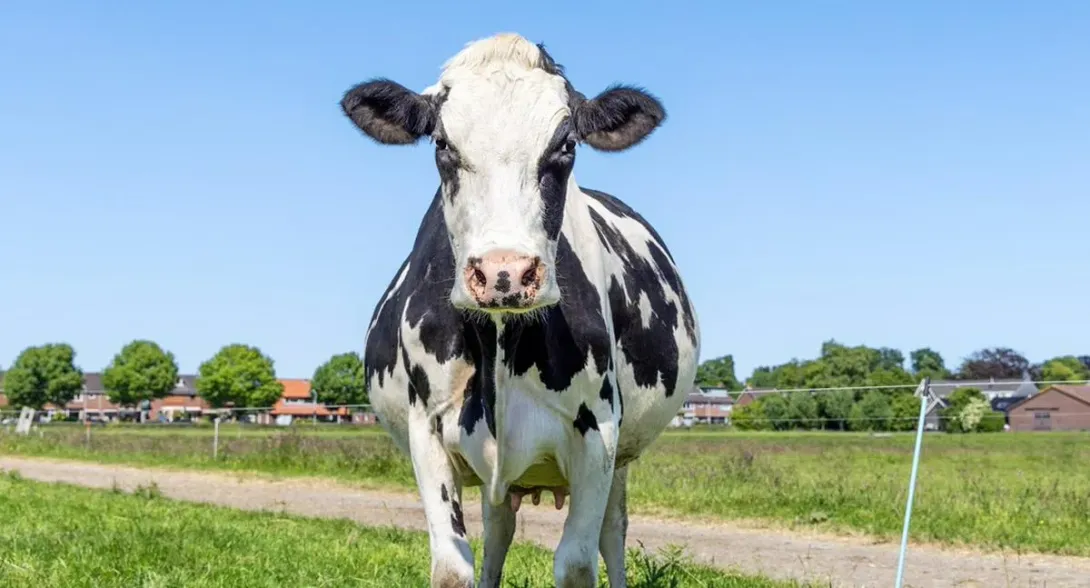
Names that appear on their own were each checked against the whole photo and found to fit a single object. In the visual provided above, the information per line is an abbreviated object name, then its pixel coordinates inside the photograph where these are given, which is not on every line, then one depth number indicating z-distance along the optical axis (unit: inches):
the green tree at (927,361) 7047.2
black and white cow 159.8
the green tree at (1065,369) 5000.0
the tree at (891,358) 6984.3
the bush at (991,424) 2275.2
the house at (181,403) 5319.9
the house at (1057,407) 2859.3
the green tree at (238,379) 4483.3
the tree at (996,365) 5802.2
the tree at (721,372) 6072.8
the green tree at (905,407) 2235.0
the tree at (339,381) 4589.1
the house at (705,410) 3961.6
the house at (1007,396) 3941.9
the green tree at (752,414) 2244.1
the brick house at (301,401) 4704.7
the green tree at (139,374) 4520.2
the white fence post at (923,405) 242.7
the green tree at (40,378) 4449.1
